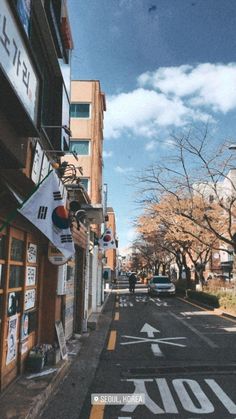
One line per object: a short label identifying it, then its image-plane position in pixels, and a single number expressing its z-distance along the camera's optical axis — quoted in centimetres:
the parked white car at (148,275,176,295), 3331
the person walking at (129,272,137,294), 3616
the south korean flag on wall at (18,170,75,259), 470
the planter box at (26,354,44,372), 702
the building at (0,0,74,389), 429
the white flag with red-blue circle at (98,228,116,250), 2095
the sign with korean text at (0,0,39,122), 377
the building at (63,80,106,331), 2742
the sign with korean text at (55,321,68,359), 820
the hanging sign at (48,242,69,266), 790
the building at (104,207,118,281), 7871
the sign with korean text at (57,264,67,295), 846
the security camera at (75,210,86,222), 1043
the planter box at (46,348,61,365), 755
